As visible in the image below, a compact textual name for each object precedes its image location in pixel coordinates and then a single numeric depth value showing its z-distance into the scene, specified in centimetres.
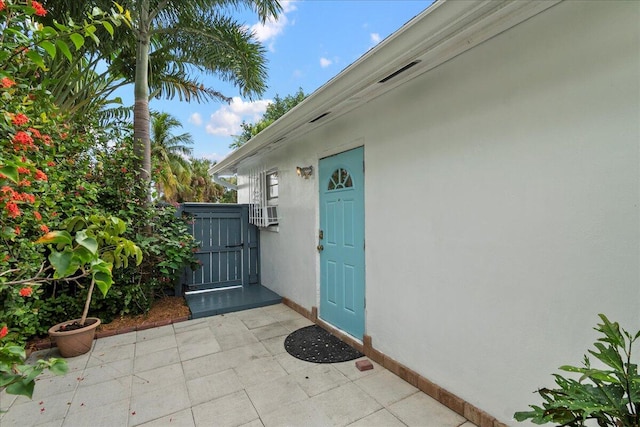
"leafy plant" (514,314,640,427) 101
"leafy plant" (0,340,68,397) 75
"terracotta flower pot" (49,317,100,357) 323
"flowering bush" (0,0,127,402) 99
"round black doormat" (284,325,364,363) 314
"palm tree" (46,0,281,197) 429
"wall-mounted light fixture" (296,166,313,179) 415
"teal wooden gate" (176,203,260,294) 559
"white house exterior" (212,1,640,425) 155
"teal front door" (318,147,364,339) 334
